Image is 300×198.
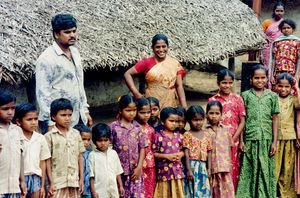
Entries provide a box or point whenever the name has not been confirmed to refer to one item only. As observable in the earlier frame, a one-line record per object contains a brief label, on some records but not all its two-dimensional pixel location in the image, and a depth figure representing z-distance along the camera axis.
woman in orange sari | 4.24
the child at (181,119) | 3.81
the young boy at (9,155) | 2.78
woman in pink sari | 7.28
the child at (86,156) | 3.40
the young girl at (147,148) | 3.75
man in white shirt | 3.24
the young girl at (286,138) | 4.30
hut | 4.97
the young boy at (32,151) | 2.97
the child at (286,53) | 5.76
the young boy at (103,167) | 3.39
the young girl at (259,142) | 4.14
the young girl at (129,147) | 3.58
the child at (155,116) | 3.96
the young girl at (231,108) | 4.11
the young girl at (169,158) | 3.71
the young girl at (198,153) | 3.77
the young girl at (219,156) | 3.87
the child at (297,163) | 4.29
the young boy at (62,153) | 3.11
